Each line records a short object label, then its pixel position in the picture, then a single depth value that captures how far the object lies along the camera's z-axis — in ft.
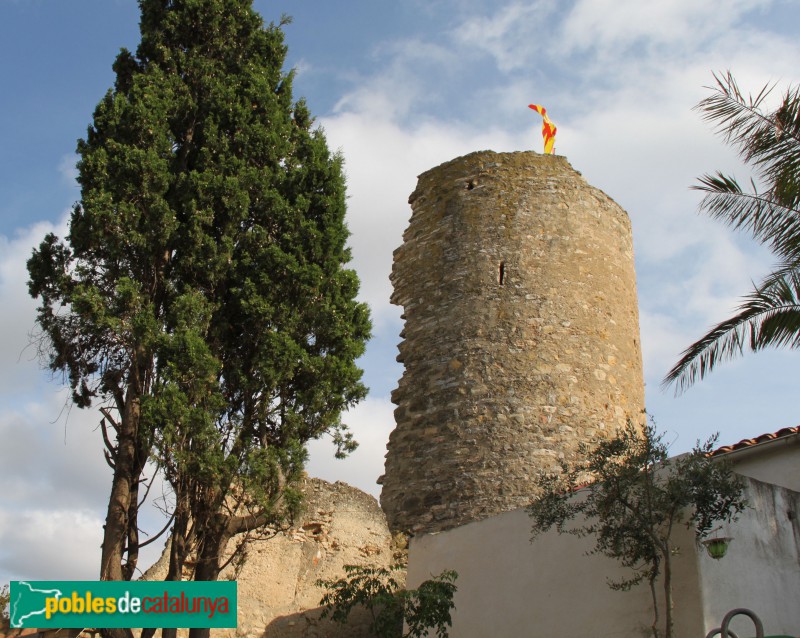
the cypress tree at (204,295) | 27.36
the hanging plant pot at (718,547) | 22.68
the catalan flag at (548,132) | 49.42
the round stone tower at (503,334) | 36.81
